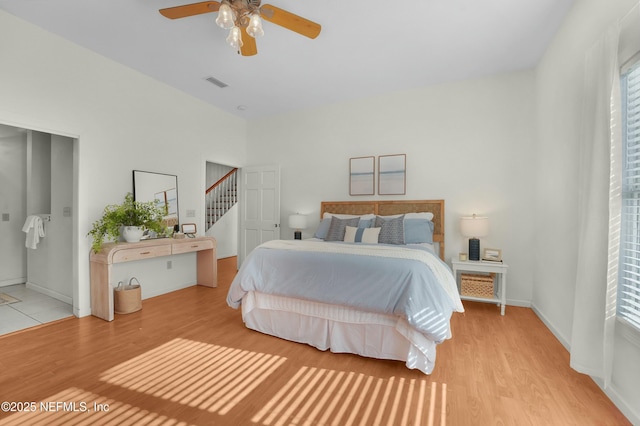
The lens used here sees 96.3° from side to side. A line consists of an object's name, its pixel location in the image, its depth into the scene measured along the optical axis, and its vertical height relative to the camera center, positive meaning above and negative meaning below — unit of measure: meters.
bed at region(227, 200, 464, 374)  2.08 -0.73
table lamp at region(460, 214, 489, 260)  3.50 -0.25
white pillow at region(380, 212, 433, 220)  3.89 -0.10
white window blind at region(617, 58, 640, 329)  1.66 +0.07
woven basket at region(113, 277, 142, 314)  3.25 -1.08
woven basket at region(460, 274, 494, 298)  3.45 -0.93
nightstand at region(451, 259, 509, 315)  3.30 -0.71
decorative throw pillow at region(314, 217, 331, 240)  4.07 -0.30
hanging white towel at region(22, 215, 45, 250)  3.80 -0.33
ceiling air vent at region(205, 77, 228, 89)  3.91 +1.75
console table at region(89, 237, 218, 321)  3.04 -0.58
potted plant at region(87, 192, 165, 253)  3.13 -0.18
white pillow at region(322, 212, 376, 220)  4.06 -0.11
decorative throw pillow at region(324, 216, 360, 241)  3.83 -0.26
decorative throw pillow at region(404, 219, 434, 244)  3.57 -0.28
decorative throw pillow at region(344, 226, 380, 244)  3.58 -0.34
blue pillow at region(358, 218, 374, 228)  3.87 -0.20
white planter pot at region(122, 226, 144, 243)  3.37 -0.32
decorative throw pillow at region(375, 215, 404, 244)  3.54 -0.28
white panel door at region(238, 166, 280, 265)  5.26 +0.01
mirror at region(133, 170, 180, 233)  3.77 +0.22
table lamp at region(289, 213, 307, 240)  4.70 -0.24
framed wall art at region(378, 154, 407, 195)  4.29 +0.52
